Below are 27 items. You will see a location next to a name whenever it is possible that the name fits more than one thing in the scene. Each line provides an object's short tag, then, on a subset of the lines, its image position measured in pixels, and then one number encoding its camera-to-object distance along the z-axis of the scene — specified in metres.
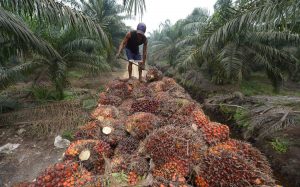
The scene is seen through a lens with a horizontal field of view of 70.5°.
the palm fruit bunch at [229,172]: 1.26
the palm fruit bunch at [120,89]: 3.54
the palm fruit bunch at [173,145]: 1.50
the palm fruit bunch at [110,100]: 3.08
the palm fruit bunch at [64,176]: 1.28
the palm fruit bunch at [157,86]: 3.65
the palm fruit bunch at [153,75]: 4.45
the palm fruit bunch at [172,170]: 1.38
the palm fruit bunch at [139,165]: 1.38
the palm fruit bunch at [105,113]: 2.34
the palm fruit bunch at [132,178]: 1.27
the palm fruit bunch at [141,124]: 1.92
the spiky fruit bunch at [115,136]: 1.91
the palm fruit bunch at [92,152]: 1.57
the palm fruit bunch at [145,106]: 2.53
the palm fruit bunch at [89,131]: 1.98
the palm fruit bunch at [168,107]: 2.35
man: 3.99
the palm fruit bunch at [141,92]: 3.22
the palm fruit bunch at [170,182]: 1.23
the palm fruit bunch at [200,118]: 2.12
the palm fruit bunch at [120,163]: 1.39
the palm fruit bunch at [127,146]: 1.75
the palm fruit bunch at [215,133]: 1.87
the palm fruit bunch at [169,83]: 3.85
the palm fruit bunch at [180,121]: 2.01
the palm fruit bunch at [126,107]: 2.63
